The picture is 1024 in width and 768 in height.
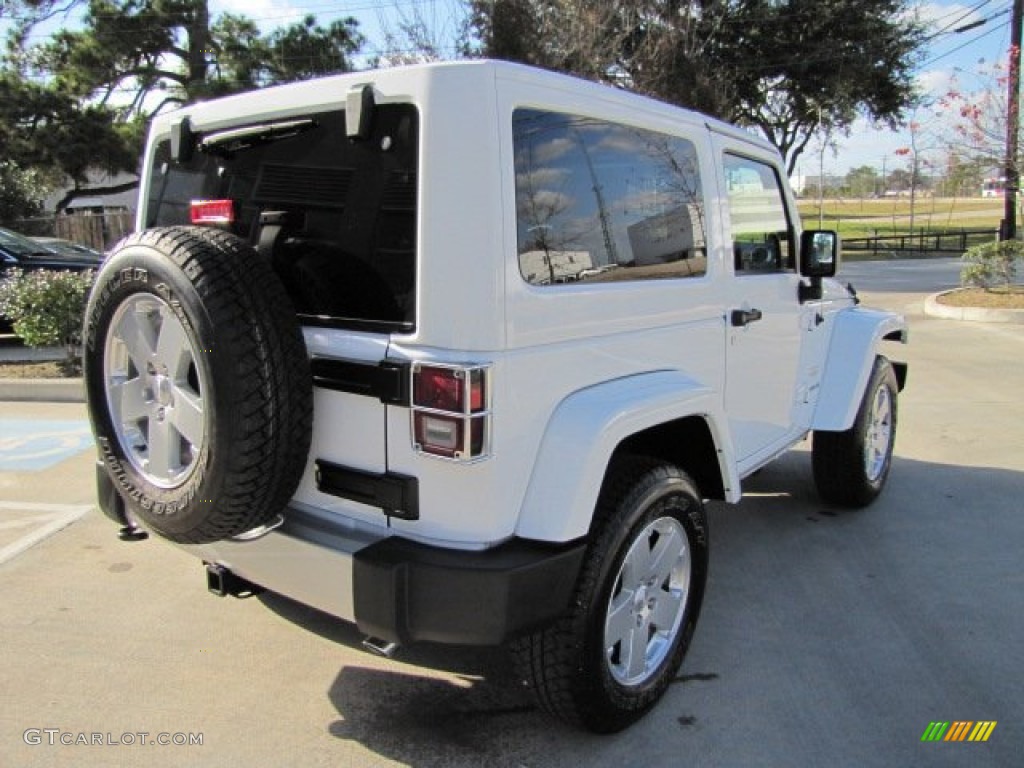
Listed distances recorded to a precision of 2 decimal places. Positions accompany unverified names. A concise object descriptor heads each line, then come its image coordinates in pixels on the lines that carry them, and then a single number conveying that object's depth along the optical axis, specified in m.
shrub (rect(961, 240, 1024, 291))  13.83
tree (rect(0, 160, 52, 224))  26.62
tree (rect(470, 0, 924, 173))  19.83
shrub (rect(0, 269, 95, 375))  7.77
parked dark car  10.37
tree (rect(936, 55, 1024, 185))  14.98
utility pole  14.40
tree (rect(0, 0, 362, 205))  24.73
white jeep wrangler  2.23
